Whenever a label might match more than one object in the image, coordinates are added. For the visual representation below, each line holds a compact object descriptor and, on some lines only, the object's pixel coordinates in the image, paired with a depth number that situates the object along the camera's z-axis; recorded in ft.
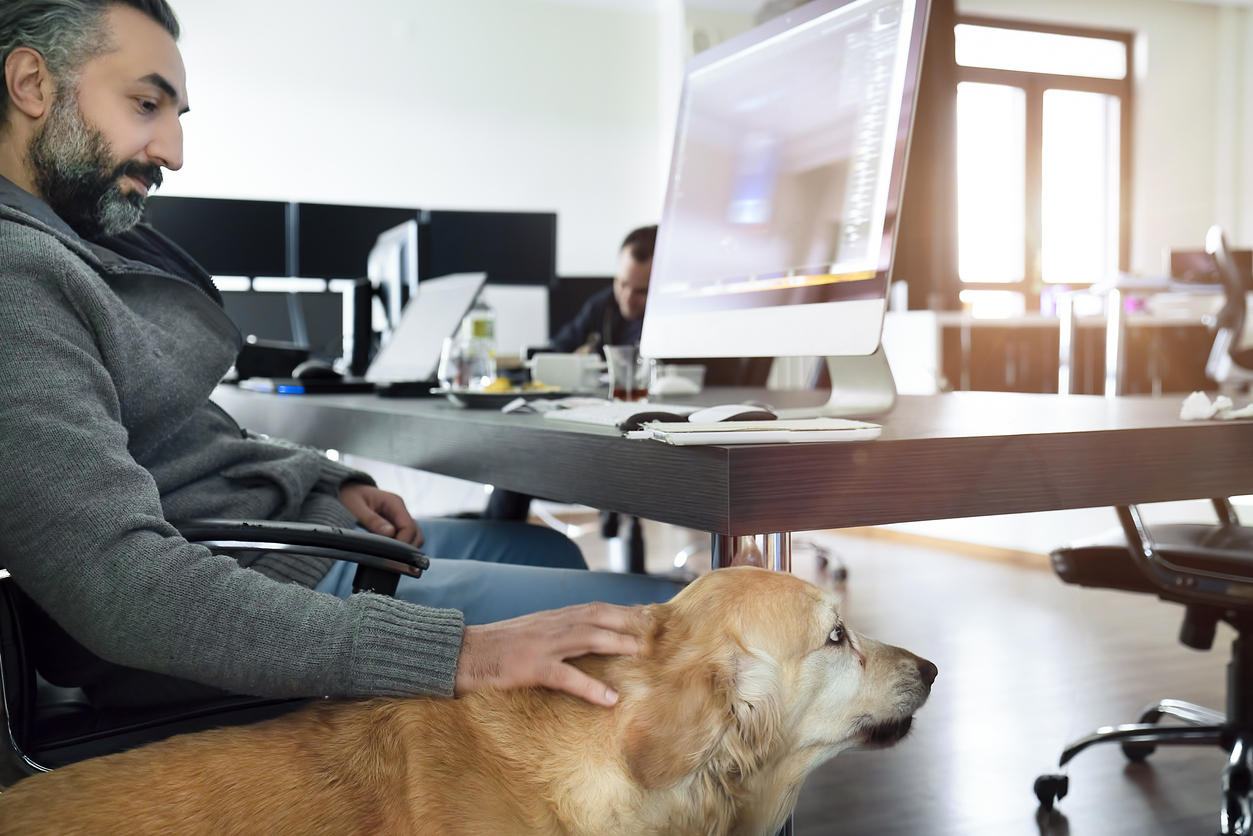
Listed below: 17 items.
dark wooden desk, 2.78
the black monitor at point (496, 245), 15.05
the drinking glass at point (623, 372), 6.07
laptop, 7.49
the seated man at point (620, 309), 12.96
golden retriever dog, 2.46
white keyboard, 3.89
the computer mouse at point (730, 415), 3.23
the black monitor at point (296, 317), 13.64
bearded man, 2.70
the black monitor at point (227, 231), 14.25
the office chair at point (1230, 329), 21.20
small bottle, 7.28
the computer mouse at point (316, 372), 7.89
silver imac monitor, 3.80
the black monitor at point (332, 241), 14.38
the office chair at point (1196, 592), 5.77
